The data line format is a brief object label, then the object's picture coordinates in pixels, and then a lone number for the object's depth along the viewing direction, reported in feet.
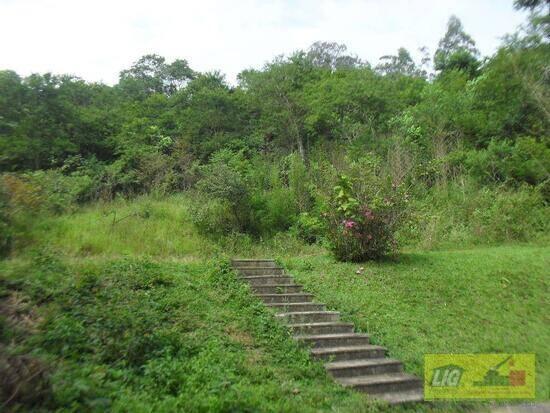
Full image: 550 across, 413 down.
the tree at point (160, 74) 94.94
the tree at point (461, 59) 78.18
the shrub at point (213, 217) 40.95
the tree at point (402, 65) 108.02
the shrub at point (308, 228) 40.16
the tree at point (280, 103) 67.17
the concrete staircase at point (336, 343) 18.11
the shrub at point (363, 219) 31.35
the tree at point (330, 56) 108.78
